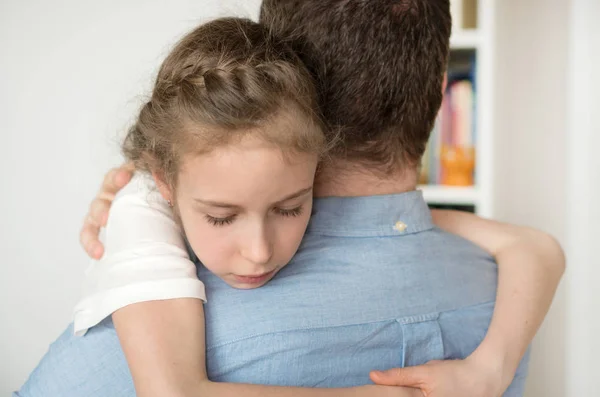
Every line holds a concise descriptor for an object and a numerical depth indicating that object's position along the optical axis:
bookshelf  2.23
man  0.85
